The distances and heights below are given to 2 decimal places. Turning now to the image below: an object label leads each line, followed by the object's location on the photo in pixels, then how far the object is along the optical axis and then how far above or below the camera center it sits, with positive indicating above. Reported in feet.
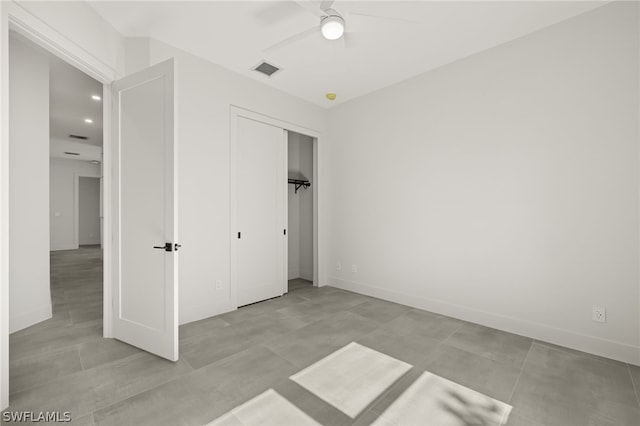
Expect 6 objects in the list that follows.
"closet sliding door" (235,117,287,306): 12.49 +0.21
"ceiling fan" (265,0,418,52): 7.49 +5.35
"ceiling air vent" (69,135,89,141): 24.28 +6.80
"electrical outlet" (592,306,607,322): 8.08 -2.91
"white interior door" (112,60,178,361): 7.80 +0.08
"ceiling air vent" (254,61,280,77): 11.40 +6.03
